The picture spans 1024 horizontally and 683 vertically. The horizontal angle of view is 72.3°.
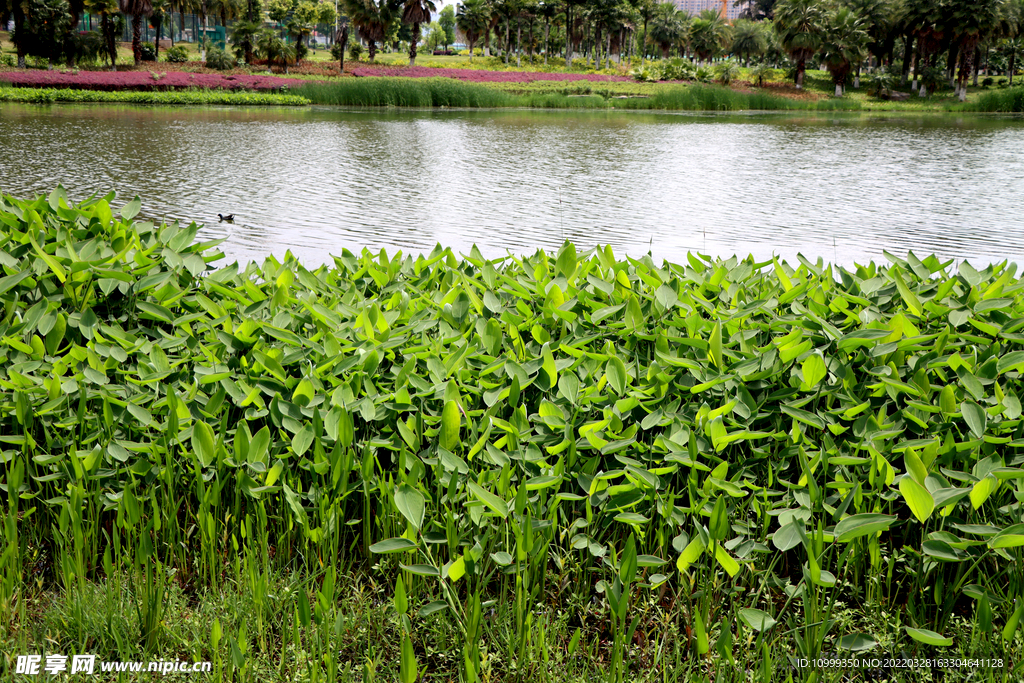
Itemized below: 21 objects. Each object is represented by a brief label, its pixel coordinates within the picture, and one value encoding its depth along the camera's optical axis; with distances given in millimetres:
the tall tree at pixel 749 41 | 64375
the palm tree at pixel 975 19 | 36438
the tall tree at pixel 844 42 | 41312
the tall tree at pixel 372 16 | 49369
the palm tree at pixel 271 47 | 44344
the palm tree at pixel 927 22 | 37781
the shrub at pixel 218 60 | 41969
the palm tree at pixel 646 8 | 60359
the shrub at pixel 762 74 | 46312
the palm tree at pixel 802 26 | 42312
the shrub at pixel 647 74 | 45781
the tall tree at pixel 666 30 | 72438
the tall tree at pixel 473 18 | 62719
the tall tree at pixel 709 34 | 69938
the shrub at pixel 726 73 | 46138
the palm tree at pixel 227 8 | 52938
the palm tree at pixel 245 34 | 44938
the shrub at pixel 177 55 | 45438
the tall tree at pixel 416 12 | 50719
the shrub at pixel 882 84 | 41500
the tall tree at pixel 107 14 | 35688
